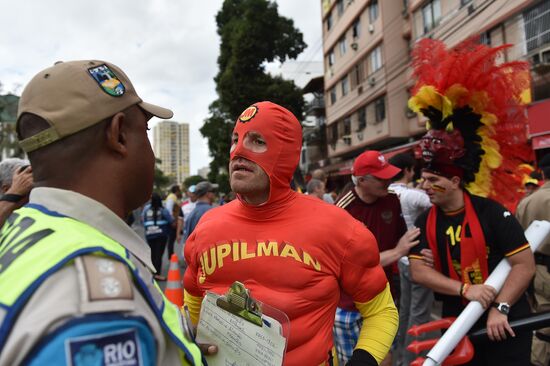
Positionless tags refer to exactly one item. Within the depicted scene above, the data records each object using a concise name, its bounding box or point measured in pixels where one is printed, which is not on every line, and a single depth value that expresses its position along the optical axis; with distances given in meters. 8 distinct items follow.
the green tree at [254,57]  22.17
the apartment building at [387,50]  11.79
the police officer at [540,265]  3.25
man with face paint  2.43
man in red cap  3.46
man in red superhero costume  1.77
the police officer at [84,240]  0.70
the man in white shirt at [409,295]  4.05
